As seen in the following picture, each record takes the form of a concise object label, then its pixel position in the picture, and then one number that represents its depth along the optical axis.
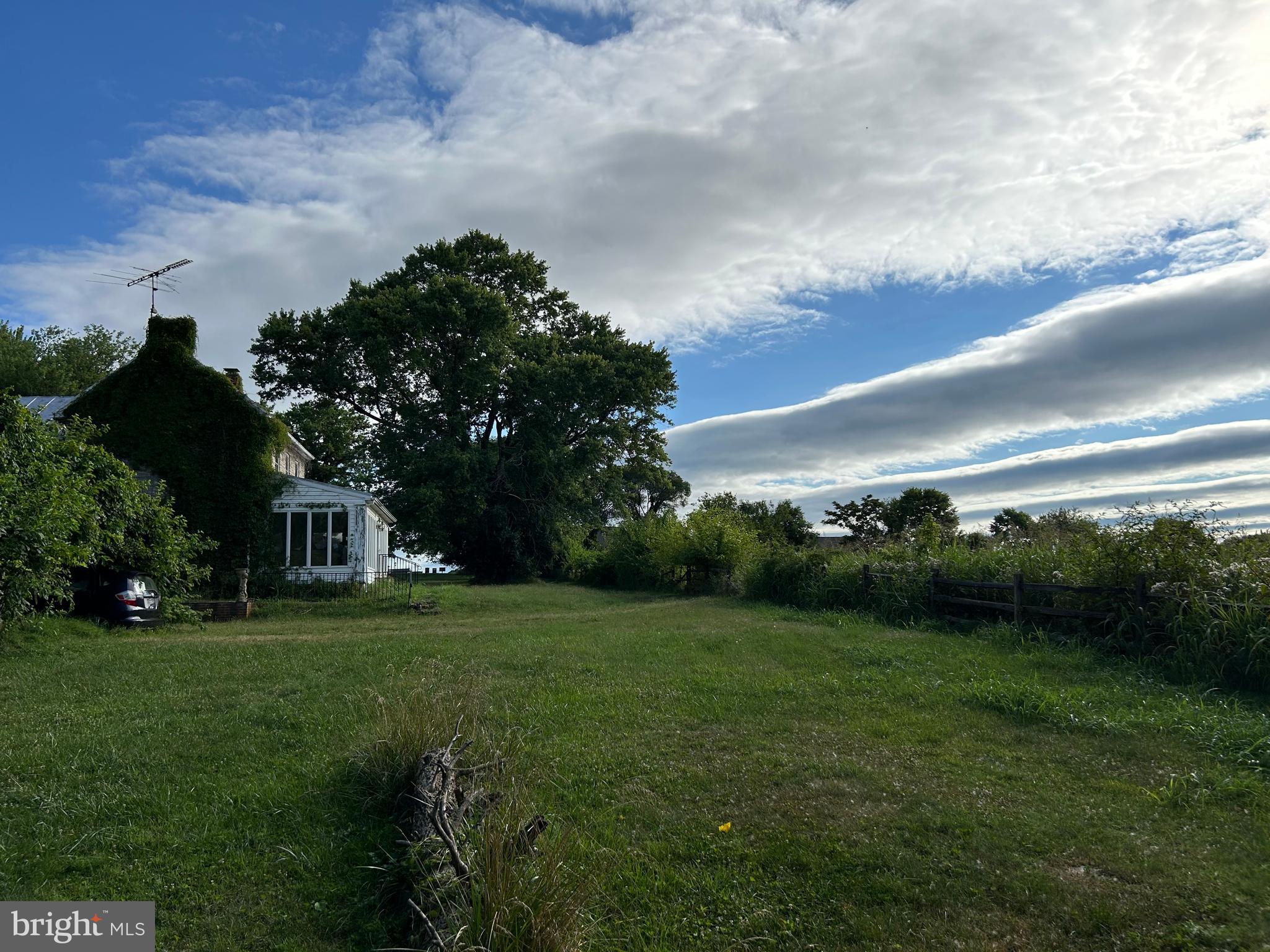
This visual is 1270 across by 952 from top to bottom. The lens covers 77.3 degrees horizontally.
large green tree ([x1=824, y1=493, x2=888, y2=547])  53.06
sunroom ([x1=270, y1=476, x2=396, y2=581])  22.81
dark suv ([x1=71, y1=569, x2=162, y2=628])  15.05
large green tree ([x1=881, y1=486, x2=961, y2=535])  48.06
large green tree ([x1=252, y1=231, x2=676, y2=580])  32.44
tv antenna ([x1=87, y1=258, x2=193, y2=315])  25.92
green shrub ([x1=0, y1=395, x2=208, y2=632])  12.07
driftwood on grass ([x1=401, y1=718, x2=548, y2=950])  3.60
